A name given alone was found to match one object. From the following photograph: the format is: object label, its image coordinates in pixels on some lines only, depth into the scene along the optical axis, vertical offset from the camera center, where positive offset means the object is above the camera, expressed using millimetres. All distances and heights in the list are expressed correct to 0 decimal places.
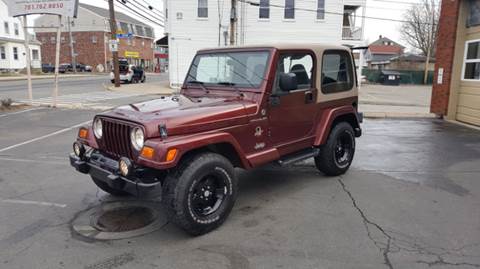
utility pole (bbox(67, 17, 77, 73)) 52828 +2103
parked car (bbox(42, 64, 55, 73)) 52112 -769
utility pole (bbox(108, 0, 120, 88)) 23844 +1707
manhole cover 3955 -1747
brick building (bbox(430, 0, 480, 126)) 11312 +317
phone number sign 13742 +2079
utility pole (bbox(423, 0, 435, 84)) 50688 +6248
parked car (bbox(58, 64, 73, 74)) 52525 -589
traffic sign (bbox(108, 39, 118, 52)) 23516 +1247
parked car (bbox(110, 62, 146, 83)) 31172 -741
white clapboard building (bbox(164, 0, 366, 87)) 25828 +3101
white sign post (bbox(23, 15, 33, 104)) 14547 +702
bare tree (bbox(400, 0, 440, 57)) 54312 +6899
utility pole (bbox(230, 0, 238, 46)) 22797 +2876
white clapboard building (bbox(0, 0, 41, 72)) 42688 +2166
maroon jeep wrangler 3680 -697
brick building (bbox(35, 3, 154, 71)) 61625 +4311
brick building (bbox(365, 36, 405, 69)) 73750 +4089
